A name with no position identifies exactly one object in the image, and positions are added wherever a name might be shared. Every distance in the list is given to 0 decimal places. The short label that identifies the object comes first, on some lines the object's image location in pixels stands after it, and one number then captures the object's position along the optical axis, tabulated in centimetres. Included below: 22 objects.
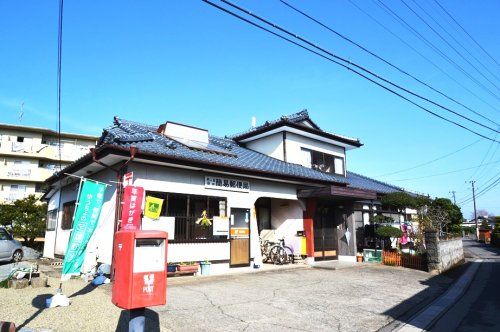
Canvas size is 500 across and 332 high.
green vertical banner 750
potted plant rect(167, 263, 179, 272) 1047
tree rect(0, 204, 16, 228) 2184
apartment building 3434
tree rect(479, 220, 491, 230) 4791
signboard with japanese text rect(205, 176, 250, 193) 1223
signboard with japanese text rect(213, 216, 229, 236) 1209
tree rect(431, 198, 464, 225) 2288
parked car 1505
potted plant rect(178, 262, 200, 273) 1080
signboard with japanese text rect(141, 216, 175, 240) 1041
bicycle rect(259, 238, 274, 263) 1498
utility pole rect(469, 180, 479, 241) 5795
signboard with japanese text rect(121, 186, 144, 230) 986
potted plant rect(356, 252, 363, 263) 1669
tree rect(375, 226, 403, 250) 1603
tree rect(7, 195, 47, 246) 2158
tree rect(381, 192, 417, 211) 1833
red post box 404
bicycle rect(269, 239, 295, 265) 1452
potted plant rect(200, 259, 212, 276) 1144
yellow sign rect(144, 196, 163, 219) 1045
